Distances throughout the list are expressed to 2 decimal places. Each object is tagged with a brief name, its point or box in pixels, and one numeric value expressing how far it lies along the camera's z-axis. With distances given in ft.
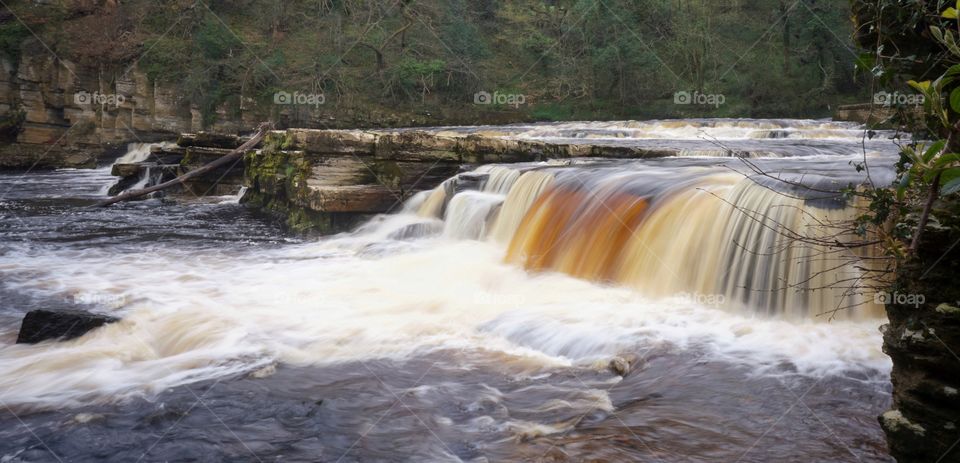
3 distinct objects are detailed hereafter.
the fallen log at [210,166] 43.65
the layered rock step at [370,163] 34.76
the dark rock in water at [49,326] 17.19
